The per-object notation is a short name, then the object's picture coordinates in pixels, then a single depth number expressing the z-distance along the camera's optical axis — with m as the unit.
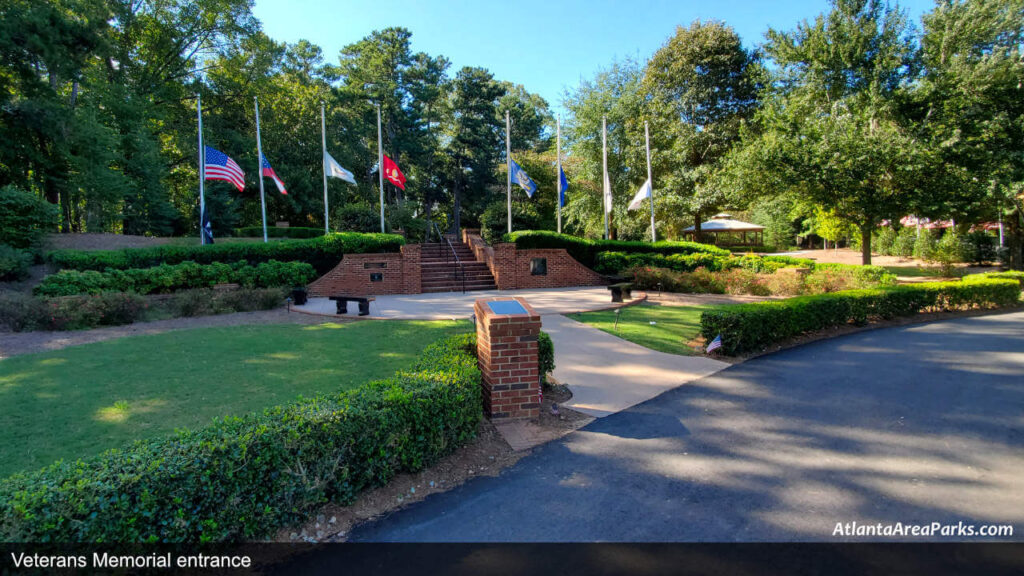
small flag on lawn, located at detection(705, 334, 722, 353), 7.43
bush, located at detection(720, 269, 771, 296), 14.62
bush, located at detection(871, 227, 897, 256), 27.97
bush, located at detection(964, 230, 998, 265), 22.61
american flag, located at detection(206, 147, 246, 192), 15.37
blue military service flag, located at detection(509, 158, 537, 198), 18.12
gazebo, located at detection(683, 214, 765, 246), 36.28
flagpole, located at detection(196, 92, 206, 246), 16.42
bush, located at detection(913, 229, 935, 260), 22.73
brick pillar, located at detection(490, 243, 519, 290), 17.00
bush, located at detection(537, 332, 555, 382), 5.82
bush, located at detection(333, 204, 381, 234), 23.09
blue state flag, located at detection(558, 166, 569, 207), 19.37
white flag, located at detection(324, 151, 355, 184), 17.77
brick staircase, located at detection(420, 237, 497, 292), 17.27
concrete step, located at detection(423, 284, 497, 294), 16.94
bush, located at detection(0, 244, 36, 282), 13.07
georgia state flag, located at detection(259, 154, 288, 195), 16.98
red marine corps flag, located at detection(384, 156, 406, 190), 18.62
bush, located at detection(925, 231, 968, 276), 20.67
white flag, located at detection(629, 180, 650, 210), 19.15
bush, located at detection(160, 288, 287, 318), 11.56
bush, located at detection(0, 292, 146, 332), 9.66
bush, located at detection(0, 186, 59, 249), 14.25
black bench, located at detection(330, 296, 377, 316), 11.62
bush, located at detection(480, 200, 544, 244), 24.45
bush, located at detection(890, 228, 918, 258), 26.00
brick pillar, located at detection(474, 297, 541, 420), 4.84
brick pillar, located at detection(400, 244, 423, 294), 16.69
